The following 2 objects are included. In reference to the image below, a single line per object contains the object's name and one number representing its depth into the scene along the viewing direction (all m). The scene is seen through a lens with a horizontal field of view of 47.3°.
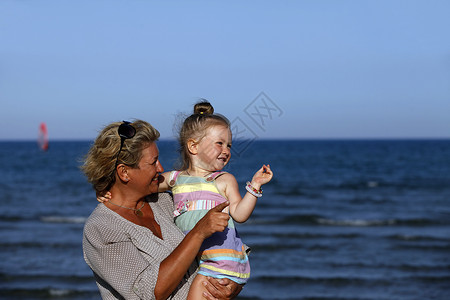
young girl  2.60
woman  2.28
